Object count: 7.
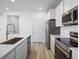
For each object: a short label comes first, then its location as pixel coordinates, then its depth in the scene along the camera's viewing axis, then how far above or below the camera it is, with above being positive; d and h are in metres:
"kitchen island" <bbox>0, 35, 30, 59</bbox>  0.72 -0.37
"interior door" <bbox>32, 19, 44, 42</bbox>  4.39 -0.20
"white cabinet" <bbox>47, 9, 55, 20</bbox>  3.04 +0.80
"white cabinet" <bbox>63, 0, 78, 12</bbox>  1.23 +0.62
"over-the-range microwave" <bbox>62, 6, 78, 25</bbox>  1.11 +0.28
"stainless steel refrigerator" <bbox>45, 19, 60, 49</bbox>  3.06 +0.02
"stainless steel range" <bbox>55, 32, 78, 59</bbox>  0.93 -0.41
